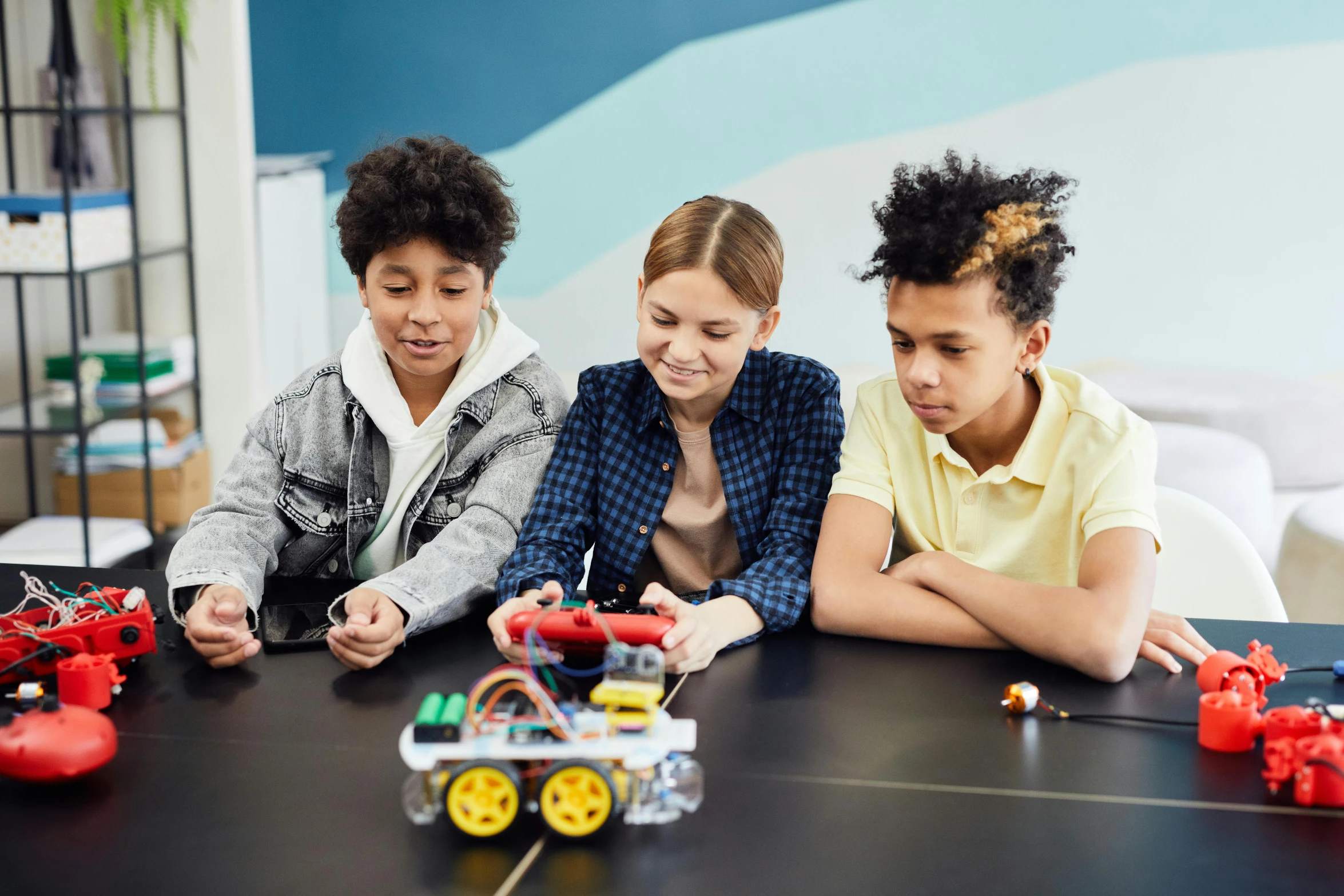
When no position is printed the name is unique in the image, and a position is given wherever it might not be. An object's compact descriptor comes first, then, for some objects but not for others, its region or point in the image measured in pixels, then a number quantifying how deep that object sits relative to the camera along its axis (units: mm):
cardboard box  3465
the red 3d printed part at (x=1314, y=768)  955
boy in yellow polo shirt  1313
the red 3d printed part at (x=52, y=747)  969
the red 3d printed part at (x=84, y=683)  1135
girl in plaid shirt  1504
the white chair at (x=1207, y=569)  1618
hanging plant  3229
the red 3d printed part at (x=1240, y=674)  1150
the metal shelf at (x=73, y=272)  3045
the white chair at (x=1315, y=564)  2697
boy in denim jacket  1573
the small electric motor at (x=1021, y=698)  1140
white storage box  2998
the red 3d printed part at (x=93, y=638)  1214
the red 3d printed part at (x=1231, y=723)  1056
